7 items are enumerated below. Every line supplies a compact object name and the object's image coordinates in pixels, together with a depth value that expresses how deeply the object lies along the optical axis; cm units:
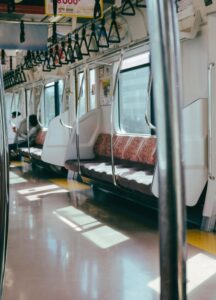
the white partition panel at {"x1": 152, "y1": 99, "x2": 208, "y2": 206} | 484
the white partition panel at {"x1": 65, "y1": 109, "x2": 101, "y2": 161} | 853
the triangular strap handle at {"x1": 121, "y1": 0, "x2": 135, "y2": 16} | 716
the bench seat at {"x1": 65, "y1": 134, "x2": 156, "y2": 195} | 563
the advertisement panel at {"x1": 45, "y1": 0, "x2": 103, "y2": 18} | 609
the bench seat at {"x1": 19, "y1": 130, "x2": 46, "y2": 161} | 1105
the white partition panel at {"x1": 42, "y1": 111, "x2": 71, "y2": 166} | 949
